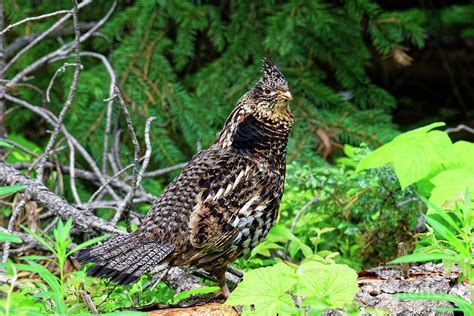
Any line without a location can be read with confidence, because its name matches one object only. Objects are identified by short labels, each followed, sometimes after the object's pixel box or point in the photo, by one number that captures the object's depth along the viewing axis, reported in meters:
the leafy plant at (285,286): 5.70
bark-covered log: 6.48
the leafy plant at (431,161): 8.04
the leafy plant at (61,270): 5.10
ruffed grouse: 6.84
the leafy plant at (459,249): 5.03
